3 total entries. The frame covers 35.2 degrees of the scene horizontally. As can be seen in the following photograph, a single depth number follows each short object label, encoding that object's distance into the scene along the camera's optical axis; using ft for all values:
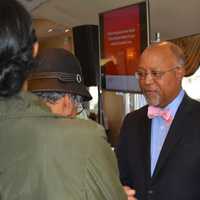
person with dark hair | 2.18
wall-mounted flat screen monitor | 6.65
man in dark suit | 4.64
